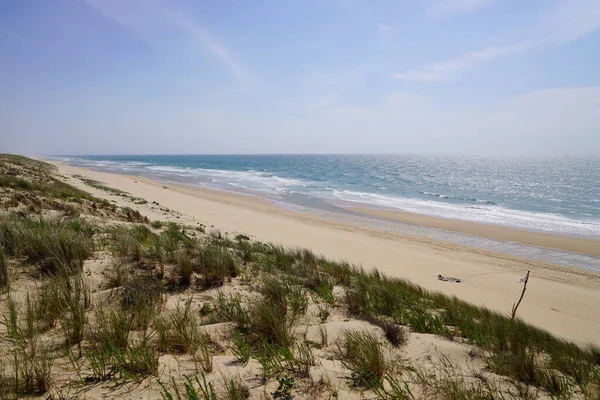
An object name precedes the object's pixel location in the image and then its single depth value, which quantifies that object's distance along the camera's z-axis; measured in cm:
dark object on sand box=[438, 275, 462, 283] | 1143
